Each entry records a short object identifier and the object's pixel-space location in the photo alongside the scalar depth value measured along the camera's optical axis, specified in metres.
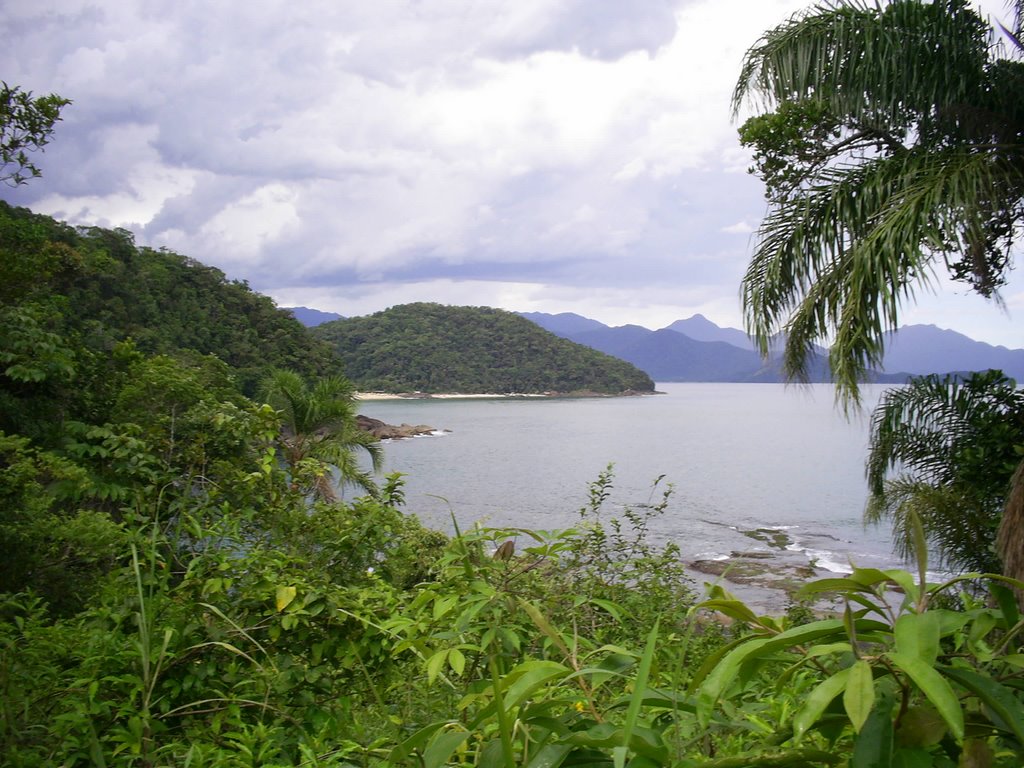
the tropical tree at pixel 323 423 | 13.77
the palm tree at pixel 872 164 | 5.09
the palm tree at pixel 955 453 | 6.49
